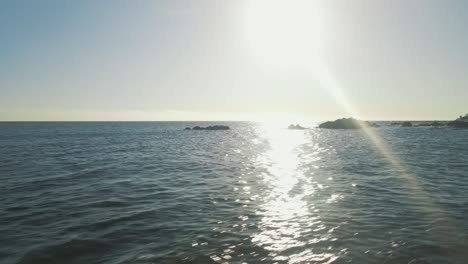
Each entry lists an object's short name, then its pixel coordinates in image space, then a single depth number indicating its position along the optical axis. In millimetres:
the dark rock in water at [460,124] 124644
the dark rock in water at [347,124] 146750
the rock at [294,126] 173925
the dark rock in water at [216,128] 154150
